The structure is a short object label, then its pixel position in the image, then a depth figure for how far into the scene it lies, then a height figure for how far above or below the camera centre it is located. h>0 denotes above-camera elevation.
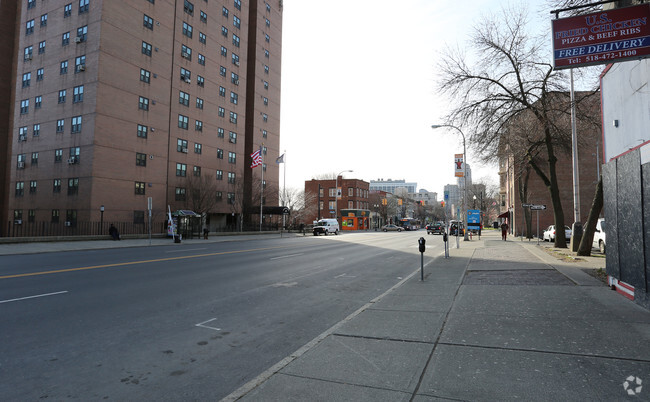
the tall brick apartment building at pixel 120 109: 34.31 +11.45
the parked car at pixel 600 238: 18.64 -0.92
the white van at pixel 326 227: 45.97 -1.19
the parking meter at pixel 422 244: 10.08 -0.75
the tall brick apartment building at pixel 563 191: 40.69 +3.38
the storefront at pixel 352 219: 84.62 -0.24
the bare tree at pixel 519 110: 19.39 +6.02
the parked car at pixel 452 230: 45.89 -1.41
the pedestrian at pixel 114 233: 27.22 -1.35
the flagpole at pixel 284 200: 58.64 +3.10
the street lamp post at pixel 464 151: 21.47 +5.33
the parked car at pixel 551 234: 30.23 -1.14
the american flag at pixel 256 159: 38.88 +6.23
